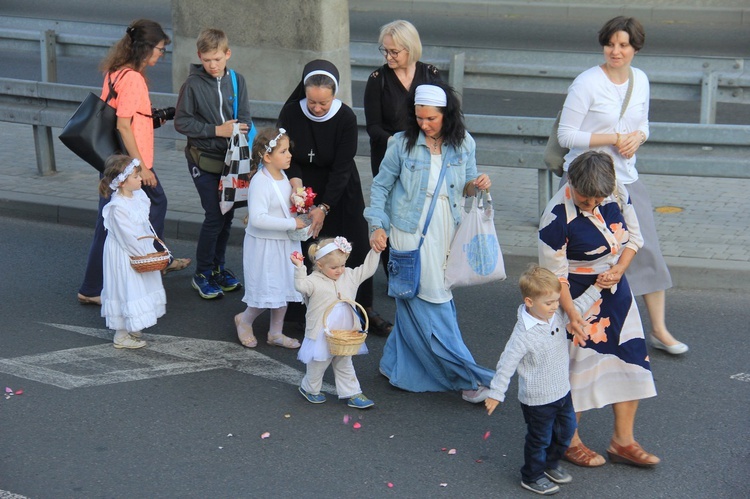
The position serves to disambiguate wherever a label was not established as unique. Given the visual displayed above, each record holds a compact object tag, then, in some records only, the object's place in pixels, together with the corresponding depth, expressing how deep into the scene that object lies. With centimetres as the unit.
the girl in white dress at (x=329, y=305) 1061
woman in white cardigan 1126
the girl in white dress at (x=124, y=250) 1219
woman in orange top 1348
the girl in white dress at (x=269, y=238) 1201
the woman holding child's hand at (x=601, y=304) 921
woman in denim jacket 1085
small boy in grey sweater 883
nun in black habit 1202
